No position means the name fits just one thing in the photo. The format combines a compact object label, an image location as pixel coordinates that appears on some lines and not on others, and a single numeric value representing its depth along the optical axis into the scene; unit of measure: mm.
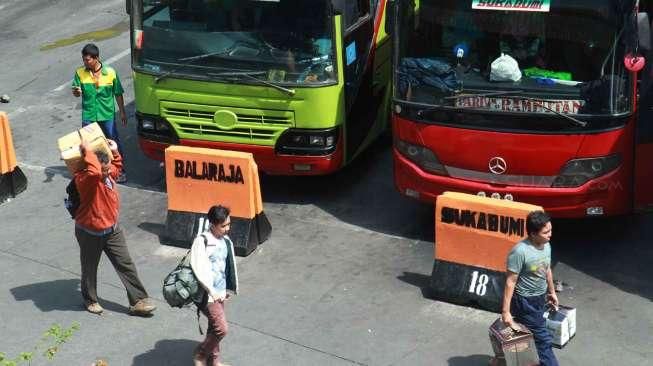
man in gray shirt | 8133
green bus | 11914
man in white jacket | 8367
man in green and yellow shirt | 13016
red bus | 10250
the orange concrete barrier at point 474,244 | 9875
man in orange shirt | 9469
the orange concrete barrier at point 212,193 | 11336
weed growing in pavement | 9430
